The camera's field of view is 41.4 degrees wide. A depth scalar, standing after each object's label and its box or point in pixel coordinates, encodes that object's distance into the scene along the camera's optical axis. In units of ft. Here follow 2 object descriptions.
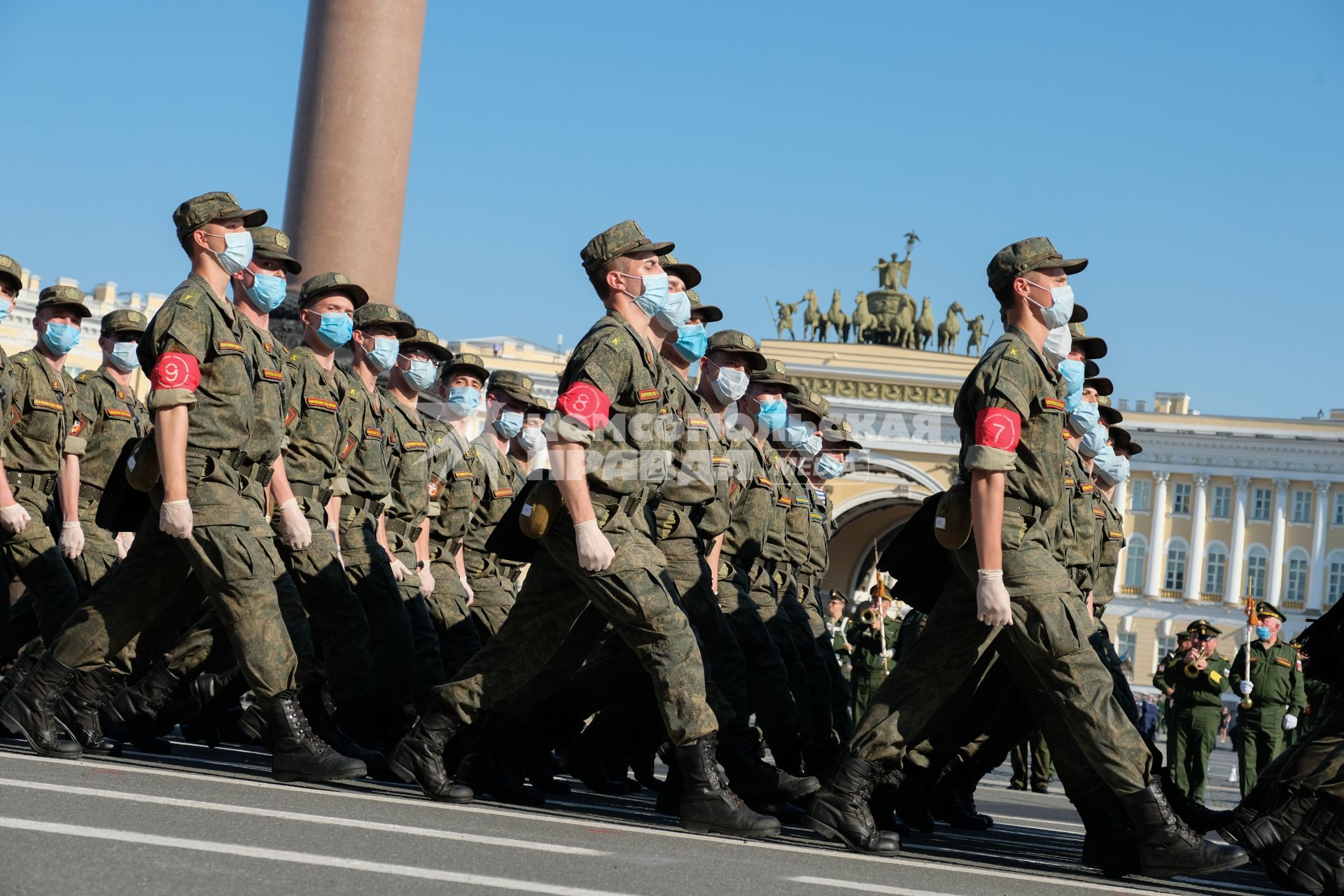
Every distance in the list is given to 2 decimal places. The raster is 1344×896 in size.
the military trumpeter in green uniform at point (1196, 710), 46.93
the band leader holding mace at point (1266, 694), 46.93
